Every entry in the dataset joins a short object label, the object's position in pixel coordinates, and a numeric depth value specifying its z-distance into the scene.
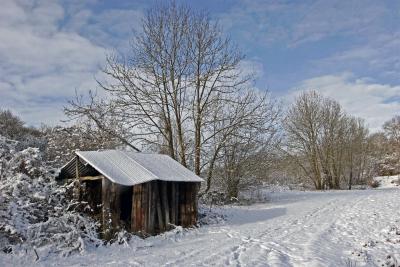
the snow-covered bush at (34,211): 9.54
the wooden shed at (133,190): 12.23
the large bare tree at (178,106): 20.67
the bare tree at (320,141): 40.06
